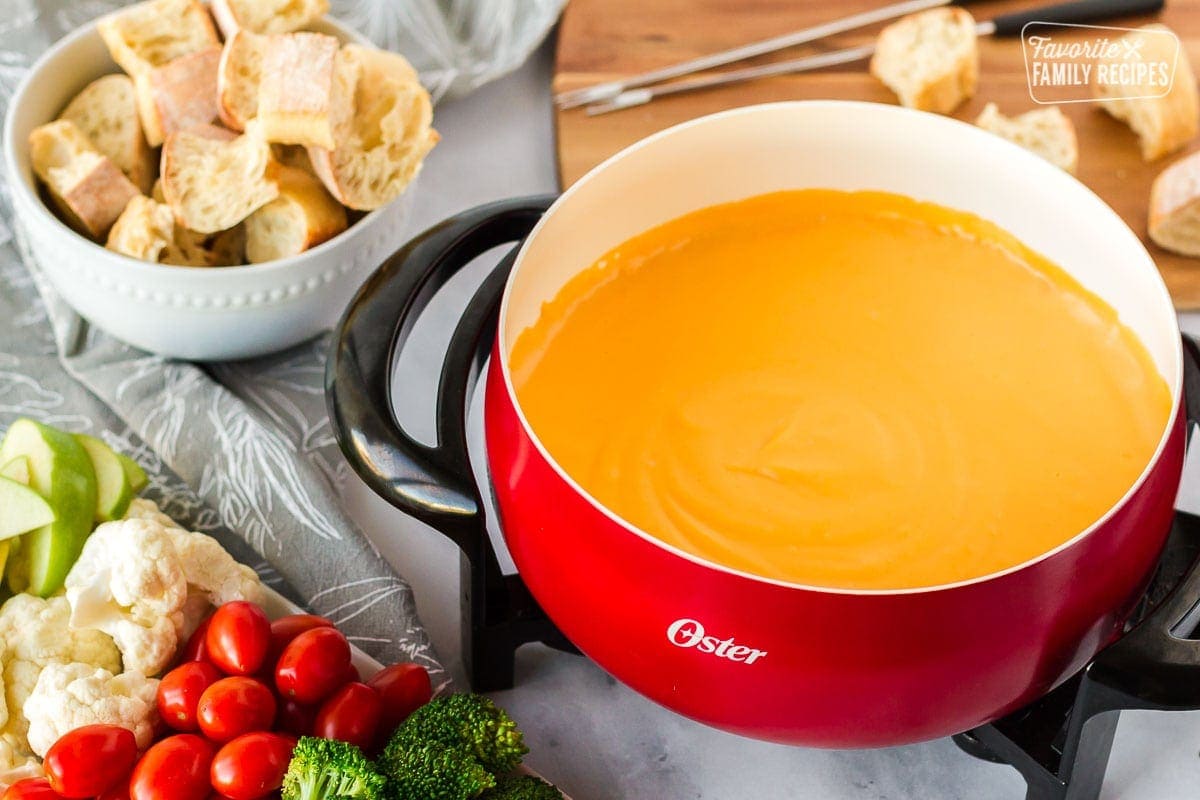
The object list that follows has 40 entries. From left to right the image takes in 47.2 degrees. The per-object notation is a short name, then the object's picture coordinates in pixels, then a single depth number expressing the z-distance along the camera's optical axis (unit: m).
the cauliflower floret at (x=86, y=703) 1.09
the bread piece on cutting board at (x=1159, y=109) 1.58
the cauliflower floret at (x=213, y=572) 1.20
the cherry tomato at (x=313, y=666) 1.10
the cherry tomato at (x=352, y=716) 1.08
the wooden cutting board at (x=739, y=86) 1.63
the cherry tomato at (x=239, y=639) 1.10
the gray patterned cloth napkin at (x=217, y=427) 1.30
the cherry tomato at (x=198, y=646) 1.16
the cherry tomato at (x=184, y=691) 1.10
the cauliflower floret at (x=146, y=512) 1.28
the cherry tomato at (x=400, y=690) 1.13
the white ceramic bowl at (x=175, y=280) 1.36
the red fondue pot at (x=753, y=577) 0.88
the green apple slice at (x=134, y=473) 1.33
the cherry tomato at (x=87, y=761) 1.03
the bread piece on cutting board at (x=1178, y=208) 1.47
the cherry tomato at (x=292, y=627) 1.15
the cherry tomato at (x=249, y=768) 1.03
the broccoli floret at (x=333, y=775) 1.00
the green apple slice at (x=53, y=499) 1.22
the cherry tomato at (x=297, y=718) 1.13
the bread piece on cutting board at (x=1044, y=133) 1.58
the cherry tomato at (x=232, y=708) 1.07
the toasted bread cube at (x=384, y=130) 1.40
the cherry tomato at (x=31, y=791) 1.05
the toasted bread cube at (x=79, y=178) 1.36
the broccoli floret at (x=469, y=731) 1.05
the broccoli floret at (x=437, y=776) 1.02
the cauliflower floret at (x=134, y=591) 1.15
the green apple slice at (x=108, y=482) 1.28
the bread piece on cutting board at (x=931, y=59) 1.62
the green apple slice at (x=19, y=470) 1.25
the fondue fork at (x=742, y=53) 1.69
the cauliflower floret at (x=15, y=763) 1.10
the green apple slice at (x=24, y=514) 1.21
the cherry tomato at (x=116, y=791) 1.07
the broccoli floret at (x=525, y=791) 1.04
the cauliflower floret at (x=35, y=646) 1.16
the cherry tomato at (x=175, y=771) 1.04
